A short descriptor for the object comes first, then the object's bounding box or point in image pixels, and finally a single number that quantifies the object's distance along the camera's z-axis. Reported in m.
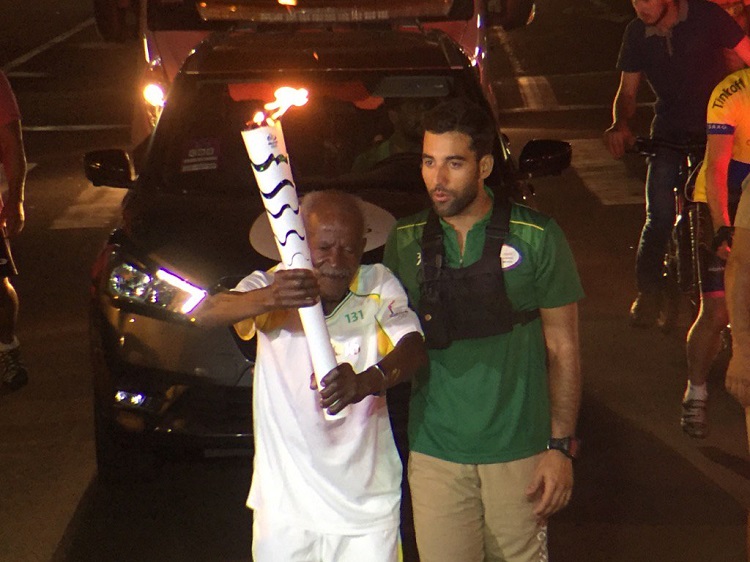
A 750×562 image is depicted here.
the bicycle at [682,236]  7.59
